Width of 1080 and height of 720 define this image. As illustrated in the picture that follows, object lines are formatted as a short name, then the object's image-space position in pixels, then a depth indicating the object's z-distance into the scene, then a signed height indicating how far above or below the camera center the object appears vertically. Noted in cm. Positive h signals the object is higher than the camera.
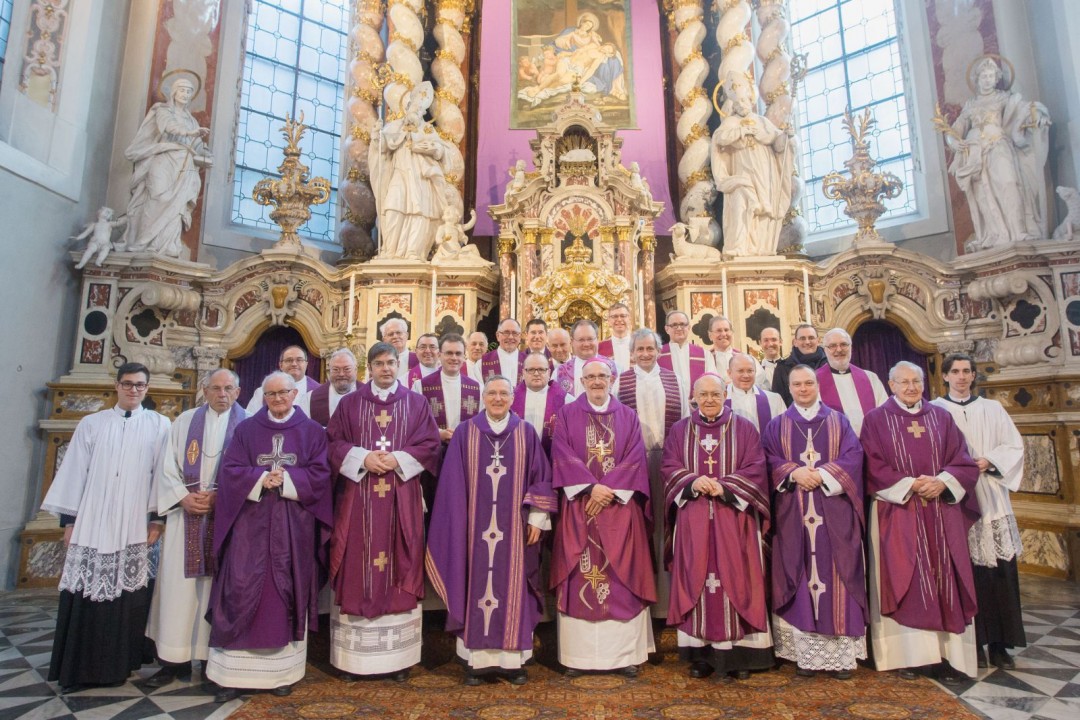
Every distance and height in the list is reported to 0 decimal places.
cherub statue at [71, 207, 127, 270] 735 +250
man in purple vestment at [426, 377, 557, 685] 362 -32
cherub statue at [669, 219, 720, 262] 878 +280
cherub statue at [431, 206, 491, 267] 861 +284
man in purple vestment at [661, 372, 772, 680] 358 -36
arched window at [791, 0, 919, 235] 984 +561
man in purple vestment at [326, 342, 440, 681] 364 -30
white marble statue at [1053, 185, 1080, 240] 713 +261
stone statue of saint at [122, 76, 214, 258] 796 +342
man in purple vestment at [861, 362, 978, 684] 359 -33
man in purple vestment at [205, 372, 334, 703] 345 -38
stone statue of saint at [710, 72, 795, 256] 871 +376
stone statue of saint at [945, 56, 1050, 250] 752 +338
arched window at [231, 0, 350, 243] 1012 +574
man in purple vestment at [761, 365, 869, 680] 358 -40
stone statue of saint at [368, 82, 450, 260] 865 +366
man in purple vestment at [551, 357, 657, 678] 367 -45
